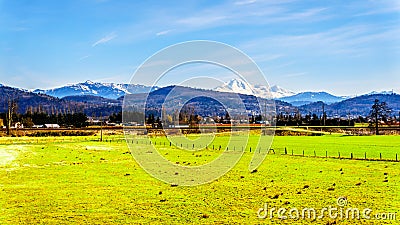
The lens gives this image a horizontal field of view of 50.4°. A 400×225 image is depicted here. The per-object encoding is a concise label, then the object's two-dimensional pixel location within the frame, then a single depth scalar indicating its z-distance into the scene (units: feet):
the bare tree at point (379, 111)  433.48
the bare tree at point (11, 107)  429.38
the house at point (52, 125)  573.57
